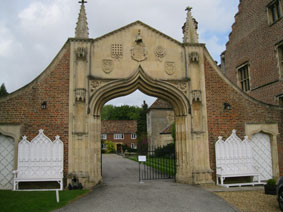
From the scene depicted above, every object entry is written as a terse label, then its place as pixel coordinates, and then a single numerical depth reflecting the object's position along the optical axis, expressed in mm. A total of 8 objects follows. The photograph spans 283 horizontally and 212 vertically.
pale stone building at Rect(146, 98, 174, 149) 38094
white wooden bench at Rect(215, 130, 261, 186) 11188
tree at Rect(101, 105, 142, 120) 68938
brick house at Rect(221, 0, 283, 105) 15383
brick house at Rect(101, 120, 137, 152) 55250
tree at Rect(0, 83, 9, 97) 34212
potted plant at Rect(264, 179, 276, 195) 8984
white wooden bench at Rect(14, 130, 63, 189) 10164
